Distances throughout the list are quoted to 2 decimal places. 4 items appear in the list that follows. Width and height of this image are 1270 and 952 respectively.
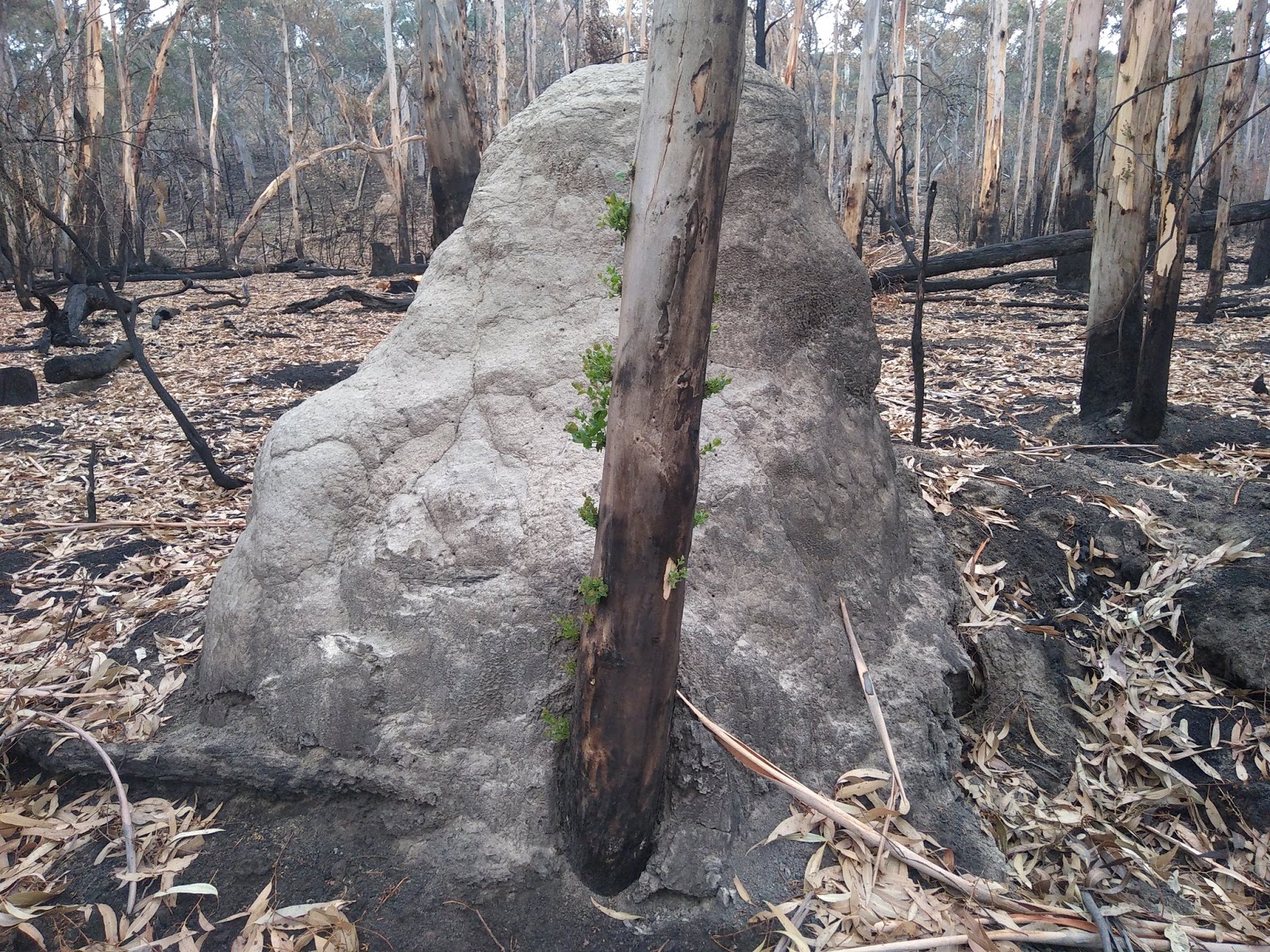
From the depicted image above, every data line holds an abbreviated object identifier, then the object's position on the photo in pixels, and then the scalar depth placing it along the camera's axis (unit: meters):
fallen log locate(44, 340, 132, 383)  7.45
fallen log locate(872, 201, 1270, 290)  9.25
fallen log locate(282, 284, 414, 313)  10.74
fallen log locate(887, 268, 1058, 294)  10.82
